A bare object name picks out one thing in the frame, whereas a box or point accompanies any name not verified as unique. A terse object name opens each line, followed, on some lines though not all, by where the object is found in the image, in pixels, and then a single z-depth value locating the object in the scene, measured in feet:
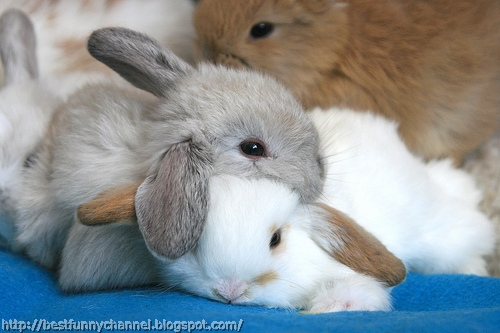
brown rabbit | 2.73
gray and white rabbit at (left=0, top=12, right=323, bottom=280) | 2.27
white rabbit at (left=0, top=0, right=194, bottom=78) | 2.95
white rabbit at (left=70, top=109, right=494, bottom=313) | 2.31
